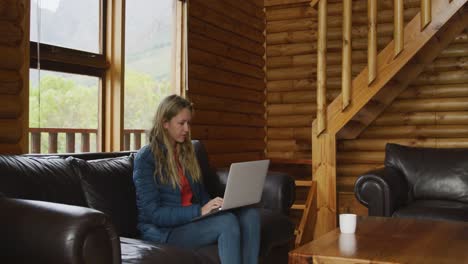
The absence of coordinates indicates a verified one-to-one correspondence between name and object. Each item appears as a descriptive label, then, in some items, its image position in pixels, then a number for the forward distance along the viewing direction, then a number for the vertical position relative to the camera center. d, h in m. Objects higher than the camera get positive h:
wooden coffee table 2.23 -0.47
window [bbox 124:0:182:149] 4.19 +0.59
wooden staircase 4.72 +0.50
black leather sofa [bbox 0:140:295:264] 1.93 -0.32
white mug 2.69 -0.42
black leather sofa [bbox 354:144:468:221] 4.04 -0.38
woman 2.80 -0.34
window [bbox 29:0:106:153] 3.37 +0.39
